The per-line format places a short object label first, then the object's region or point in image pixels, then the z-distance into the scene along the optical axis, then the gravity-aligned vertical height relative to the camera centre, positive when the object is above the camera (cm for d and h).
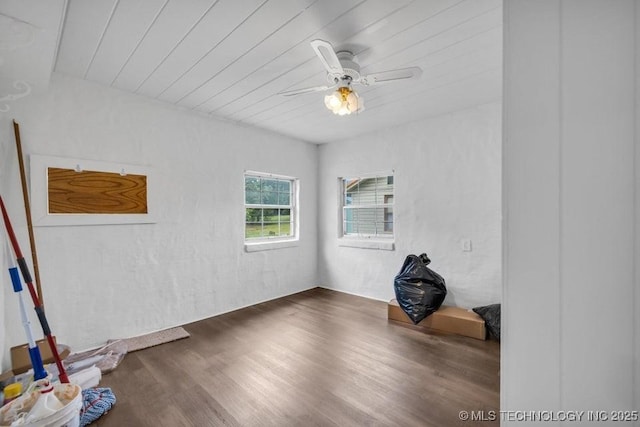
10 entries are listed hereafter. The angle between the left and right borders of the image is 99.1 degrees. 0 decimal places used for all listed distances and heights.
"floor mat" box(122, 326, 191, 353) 253 -126
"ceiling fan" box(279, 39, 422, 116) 178 +90
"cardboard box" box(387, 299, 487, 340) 268 -118
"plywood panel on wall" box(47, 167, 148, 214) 230 +17
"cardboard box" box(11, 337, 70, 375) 196 -107
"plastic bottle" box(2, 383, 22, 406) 162 -108
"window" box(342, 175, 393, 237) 399 +4
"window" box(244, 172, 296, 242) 389 +4
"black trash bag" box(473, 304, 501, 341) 261 -108
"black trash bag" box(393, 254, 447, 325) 291 -89
